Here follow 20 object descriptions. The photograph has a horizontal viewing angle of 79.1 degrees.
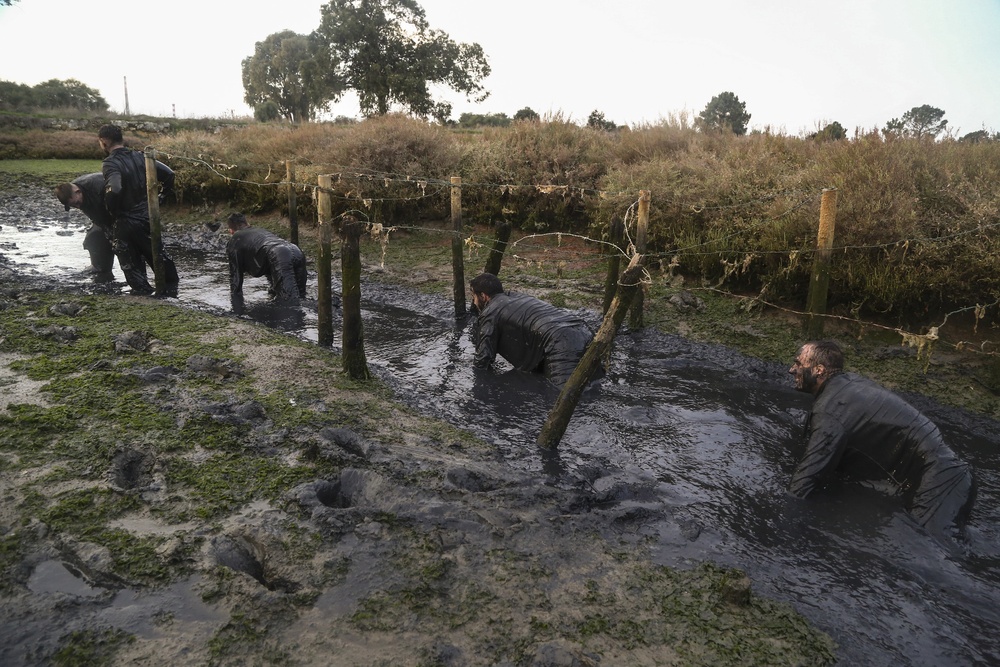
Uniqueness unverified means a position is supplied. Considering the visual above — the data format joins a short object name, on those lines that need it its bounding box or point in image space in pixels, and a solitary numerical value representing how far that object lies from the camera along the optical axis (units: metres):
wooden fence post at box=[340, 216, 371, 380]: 6.18
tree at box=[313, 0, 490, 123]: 30.48
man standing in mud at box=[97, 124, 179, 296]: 9.12
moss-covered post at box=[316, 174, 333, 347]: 7.36
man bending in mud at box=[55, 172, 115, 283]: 9.53
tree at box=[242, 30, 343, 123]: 48.94
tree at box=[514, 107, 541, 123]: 33.44
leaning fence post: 4.30
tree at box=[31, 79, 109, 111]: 41.47
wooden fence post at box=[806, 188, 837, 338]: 6.76
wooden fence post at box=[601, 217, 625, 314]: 8.22
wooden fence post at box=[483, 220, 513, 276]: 9.41
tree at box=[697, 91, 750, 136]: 43.31
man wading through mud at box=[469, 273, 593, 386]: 6.57
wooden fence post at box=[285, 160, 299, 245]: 12.77
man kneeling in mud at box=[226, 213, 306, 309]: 9.91
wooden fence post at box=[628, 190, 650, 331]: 7.78
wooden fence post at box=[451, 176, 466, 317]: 9.46
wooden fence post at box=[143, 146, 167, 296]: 9.16
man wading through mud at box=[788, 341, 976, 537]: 4.25
